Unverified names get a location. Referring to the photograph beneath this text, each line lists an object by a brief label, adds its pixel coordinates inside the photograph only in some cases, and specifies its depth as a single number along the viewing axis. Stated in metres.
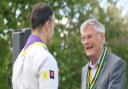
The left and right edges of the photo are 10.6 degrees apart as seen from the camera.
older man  7.35
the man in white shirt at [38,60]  5.59
